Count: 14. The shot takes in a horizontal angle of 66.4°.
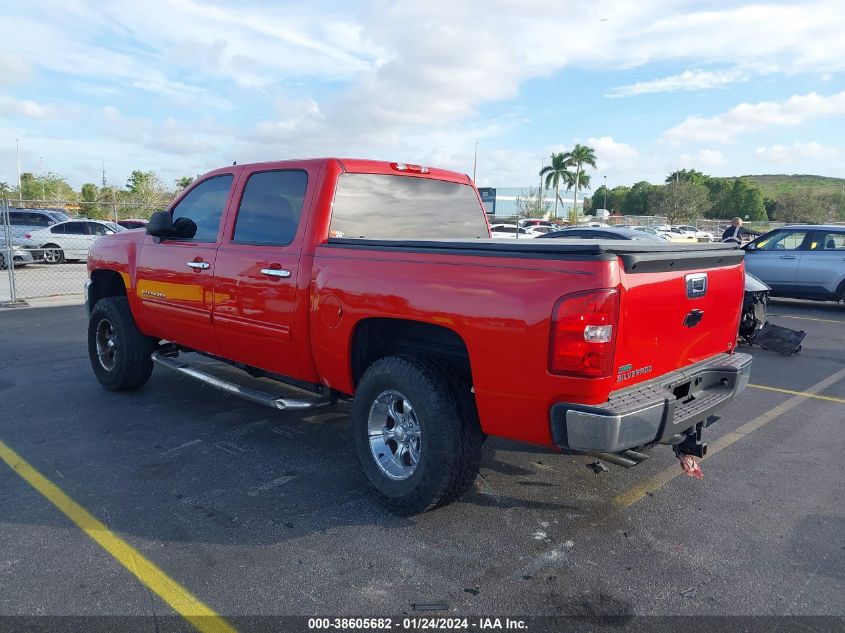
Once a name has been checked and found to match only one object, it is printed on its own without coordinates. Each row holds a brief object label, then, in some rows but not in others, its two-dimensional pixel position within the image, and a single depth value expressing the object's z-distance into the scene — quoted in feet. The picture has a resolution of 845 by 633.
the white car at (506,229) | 105.93
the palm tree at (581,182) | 256.54
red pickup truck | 9.62
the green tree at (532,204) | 202.80
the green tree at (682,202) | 231.91
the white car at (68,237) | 69.05
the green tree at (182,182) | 161.43
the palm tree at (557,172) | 255.91
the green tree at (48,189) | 168.48
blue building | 258.16
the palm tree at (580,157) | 254.88
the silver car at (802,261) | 39.73
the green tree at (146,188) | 152.49
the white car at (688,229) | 139.56
